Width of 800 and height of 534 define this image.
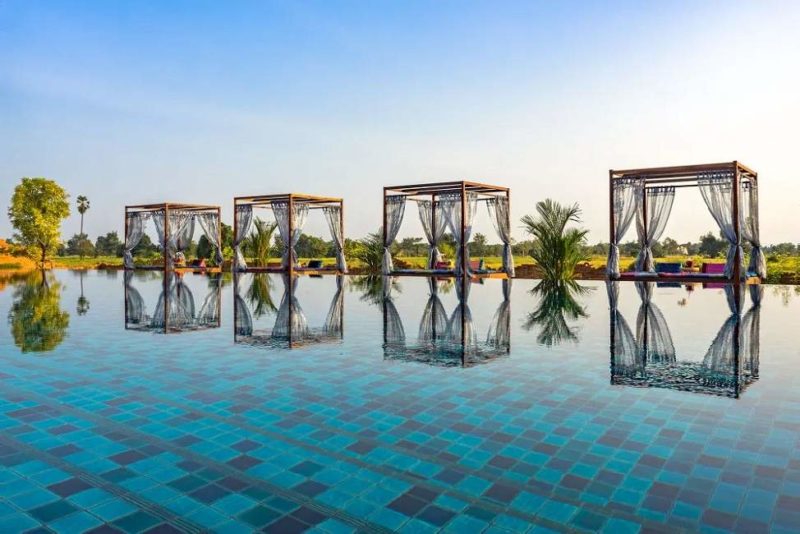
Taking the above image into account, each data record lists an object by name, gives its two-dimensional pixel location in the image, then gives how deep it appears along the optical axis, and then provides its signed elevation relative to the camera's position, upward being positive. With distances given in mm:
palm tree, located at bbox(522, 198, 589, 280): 14242 +615
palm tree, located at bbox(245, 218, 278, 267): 20328 +860
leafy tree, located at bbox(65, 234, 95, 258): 38906 +1231
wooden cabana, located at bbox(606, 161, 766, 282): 11453 +1144
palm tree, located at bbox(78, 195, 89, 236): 41875 +4429
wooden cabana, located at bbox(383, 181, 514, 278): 14492 +1312
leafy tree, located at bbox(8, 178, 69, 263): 26969 +2477
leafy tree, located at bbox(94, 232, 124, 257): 40503 +1424
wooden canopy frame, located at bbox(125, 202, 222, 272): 19594 +1952
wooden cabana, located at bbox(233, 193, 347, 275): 16766 +1390
